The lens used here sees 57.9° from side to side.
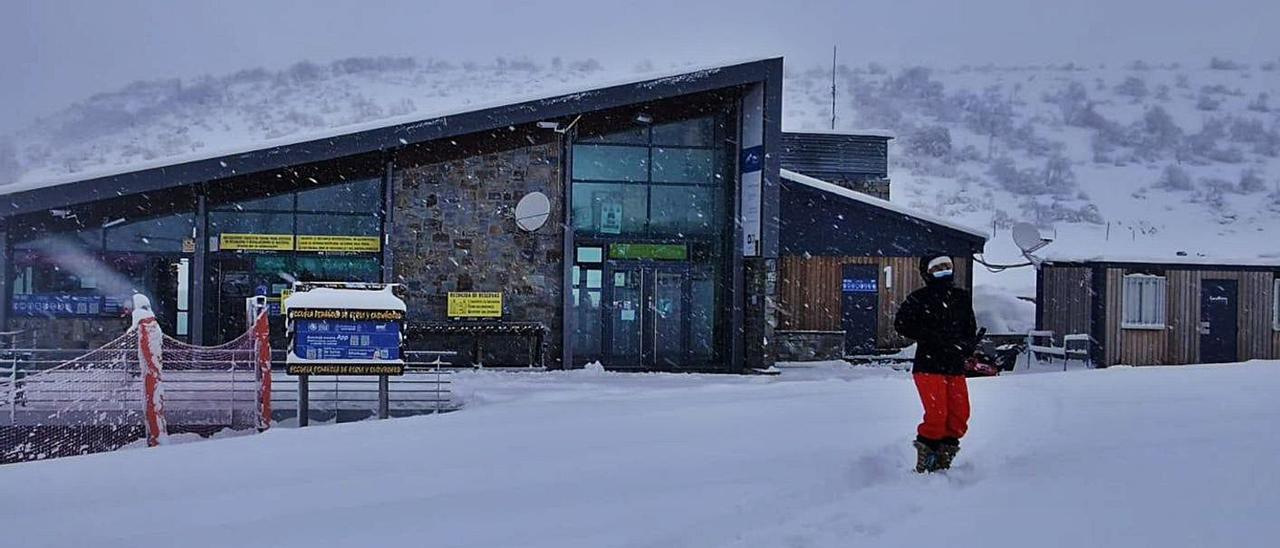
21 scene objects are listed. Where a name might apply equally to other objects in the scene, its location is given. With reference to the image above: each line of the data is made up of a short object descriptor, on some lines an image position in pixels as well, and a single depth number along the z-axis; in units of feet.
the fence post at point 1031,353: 71.71
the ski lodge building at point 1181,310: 66.90
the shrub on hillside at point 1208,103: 357.82
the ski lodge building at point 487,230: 57.31
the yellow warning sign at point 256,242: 59.36
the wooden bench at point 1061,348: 68.18
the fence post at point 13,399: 37.96
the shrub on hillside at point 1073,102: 353.10
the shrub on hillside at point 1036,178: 254.88
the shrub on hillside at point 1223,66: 418.72
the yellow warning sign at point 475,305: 60.44
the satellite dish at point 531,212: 61.21
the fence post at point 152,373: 35.78
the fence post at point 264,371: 39.32
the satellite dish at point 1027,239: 74.84
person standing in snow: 22.52
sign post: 38.32
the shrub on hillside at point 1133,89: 389.39
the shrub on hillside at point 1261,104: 353.10
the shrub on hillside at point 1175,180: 259.58
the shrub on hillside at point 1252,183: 258.37
